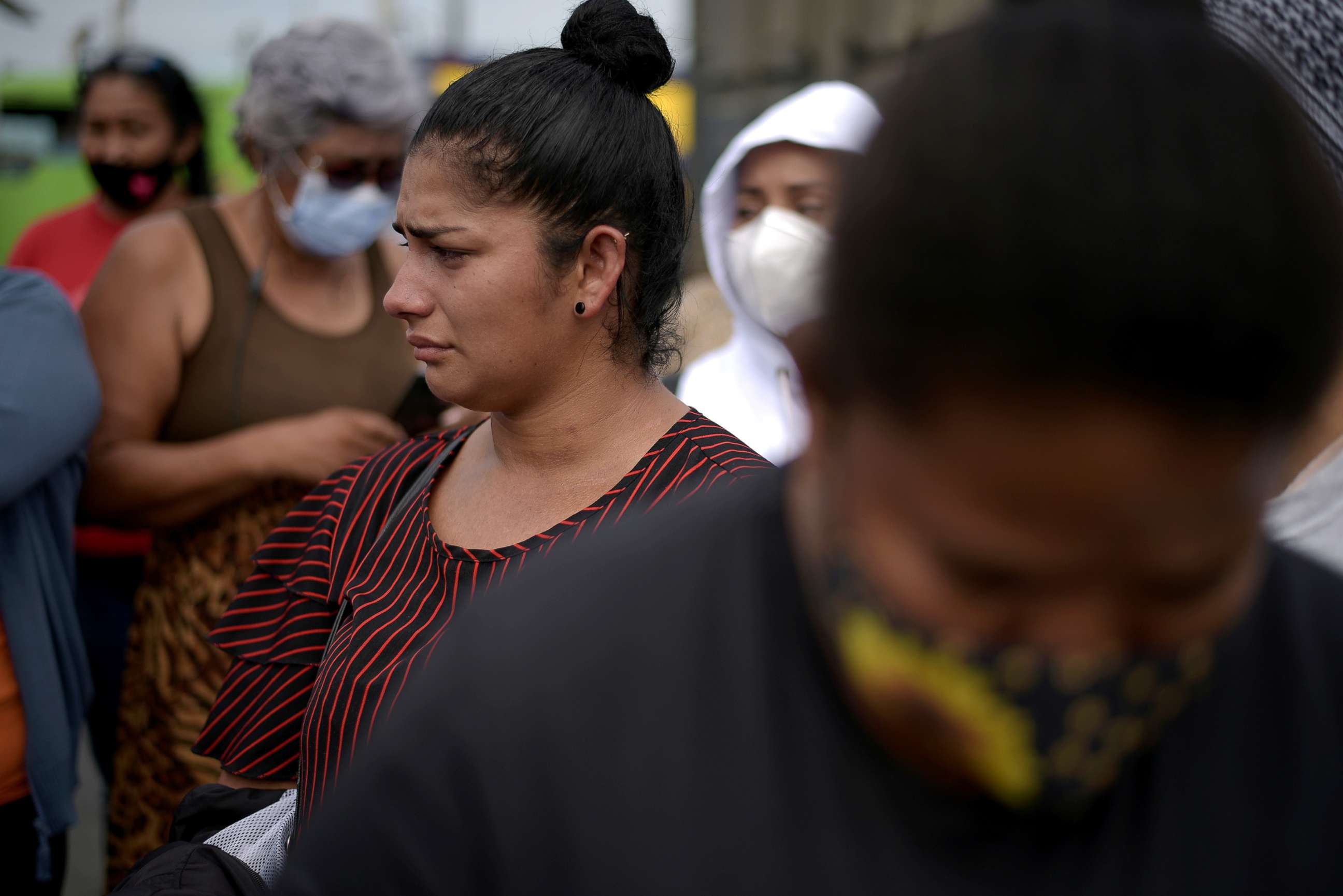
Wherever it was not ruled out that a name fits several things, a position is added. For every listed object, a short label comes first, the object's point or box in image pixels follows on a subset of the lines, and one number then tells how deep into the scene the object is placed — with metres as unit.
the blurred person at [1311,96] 1.46
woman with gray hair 2.74
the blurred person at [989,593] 0.62
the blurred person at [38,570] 2.27
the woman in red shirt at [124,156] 3.95
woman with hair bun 1.89
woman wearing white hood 3.05
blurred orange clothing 2.31
